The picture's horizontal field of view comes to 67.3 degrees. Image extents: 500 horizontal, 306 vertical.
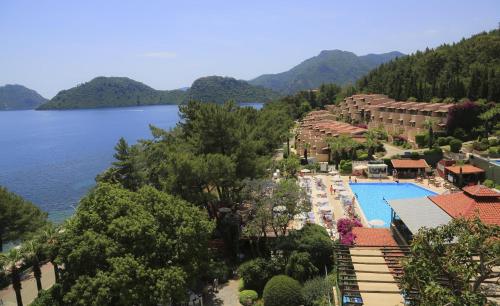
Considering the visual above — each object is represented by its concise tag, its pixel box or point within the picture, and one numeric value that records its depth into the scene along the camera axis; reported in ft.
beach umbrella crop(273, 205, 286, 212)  65.31
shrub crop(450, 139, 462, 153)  141.38
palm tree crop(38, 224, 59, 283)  54.61
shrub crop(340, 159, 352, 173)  133.28
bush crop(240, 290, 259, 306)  56.13
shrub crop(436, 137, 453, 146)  153.69
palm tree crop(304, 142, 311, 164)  157.69
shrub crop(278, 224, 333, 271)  60.23
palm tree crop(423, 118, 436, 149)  151.68
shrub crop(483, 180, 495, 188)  101.65
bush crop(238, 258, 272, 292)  59.93
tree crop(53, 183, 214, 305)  44.62
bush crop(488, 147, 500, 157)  131.64
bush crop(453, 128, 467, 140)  158.40
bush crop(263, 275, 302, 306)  52.31
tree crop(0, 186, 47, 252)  81.30
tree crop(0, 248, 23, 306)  53.06
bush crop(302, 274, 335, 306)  50.91
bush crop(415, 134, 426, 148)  160.15
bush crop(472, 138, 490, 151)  141.89
